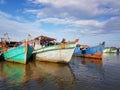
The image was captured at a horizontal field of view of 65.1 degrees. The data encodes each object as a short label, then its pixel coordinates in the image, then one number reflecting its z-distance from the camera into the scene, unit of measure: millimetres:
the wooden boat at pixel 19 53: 11413
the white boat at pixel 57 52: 11641
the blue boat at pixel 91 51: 17482
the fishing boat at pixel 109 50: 36692
